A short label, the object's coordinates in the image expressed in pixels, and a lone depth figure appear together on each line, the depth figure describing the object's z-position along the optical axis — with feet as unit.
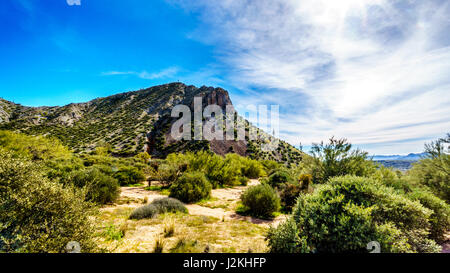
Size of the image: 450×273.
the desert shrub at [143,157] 94.35
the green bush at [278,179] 45.44
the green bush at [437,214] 16.49
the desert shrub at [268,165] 108.18
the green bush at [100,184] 26.43
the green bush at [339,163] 26.35
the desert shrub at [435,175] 25.59
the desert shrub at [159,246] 12.86
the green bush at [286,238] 10.20
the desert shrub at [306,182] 30.83
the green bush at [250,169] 79.20
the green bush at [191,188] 32.73
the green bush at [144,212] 21.15
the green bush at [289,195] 31.40
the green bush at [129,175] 49.11
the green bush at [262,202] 27.07
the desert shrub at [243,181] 61.50
